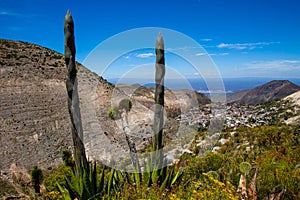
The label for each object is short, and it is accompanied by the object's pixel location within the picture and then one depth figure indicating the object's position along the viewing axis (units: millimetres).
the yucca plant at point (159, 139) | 4793
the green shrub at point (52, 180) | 12680
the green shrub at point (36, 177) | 10930
